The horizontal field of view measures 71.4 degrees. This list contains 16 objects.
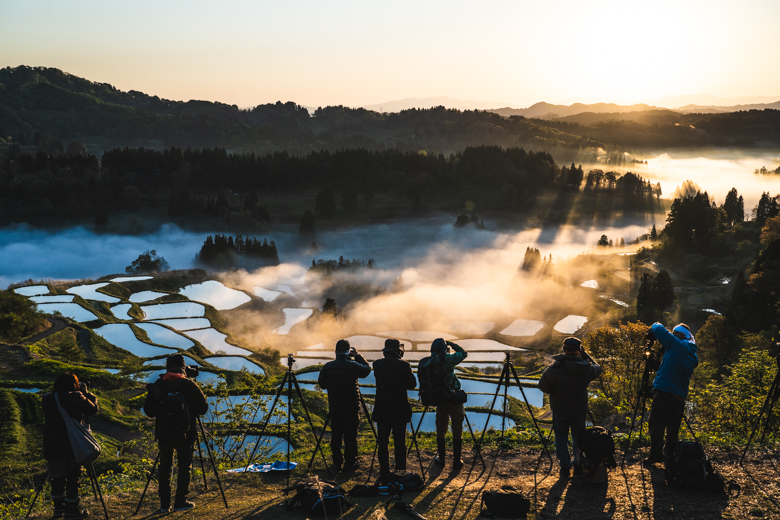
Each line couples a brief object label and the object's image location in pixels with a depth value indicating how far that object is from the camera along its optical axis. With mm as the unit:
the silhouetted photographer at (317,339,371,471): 12461
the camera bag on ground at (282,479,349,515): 10664
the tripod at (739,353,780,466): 12572
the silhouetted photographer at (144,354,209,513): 10539
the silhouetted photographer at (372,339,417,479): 12055
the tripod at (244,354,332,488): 13020
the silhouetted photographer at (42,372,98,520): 10367
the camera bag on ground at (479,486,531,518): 10609
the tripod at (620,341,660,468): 12305
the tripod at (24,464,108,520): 10969
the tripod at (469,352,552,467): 13548
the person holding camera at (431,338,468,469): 12414
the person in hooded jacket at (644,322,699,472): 11906
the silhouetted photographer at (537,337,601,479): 11555
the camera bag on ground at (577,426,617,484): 11641
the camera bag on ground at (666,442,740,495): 11055
